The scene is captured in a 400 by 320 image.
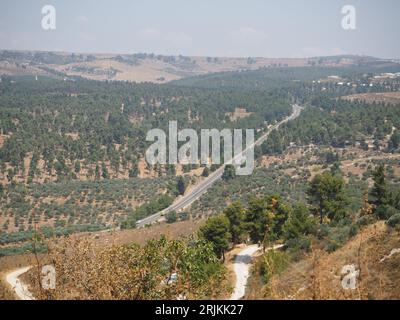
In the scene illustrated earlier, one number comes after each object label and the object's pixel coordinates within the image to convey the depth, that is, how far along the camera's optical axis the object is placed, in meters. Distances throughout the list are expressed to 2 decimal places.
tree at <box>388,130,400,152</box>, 99.62
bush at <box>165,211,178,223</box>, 70.06
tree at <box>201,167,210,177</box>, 107.62
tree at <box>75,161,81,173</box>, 107.09
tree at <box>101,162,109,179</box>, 105.06
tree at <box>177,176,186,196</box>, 95.19
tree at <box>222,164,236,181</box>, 96.56
